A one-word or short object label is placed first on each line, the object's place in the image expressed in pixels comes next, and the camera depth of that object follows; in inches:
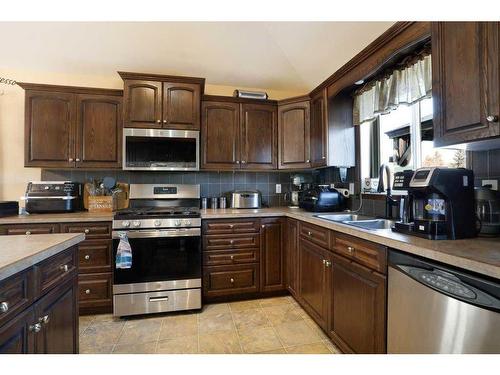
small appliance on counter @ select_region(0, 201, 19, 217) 85.0
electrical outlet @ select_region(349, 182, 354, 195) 98.8
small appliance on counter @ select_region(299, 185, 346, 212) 93.0
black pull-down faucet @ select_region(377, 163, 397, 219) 74.1
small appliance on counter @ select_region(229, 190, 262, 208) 109.4
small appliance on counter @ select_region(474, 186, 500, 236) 46.1
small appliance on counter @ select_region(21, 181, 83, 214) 89.7
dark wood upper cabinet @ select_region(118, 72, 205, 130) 94.0
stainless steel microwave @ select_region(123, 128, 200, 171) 94.8
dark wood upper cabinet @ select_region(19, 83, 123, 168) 91.8
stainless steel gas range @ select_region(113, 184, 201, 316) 82.9
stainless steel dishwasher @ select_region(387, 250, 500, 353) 31.4
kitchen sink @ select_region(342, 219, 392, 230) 72.5
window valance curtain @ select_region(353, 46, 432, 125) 62.1
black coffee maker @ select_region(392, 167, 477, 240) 43.6
